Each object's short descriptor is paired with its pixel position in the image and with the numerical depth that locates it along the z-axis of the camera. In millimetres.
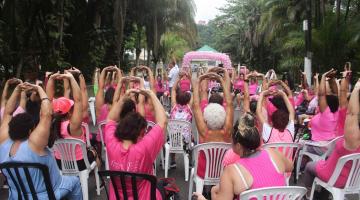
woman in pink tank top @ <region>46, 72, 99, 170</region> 5230
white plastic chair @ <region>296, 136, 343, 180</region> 5855
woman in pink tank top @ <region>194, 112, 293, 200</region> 3301
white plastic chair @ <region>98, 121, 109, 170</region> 6780
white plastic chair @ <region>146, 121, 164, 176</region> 6788
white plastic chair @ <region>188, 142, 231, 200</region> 5238
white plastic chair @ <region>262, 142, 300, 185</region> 5352
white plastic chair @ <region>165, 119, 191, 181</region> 7270
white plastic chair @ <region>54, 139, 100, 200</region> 5473
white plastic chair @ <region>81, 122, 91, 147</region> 6489
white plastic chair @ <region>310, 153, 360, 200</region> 4711
